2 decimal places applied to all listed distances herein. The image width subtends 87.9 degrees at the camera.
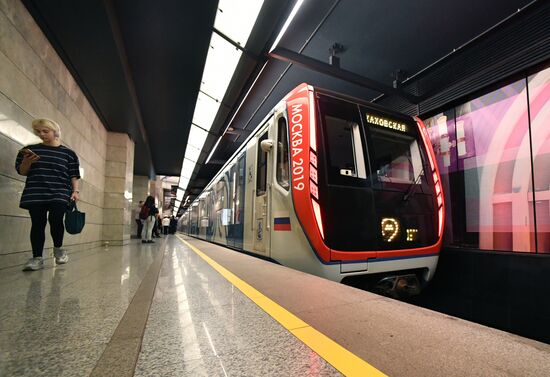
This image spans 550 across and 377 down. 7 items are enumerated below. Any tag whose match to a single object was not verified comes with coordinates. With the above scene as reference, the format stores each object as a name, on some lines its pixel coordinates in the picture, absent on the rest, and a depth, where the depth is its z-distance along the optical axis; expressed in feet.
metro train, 10.14
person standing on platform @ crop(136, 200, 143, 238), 41.45
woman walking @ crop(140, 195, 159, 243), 30.33
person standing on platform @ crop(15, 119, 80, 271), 10.40
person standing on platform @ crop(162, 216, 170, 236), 69.65
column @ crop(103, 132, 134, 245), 27.35
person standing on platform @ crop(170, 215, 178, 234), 88.37
